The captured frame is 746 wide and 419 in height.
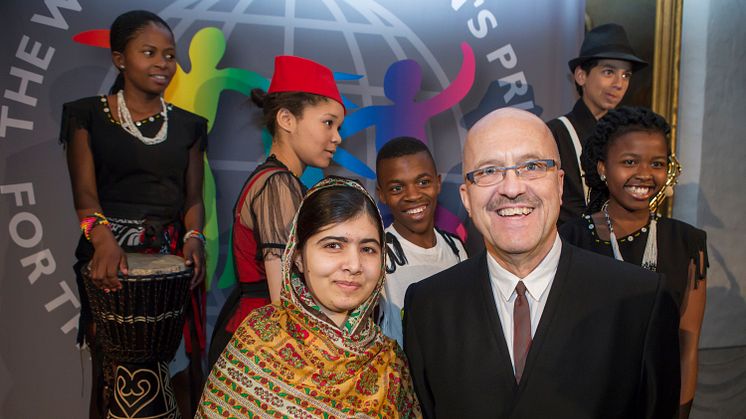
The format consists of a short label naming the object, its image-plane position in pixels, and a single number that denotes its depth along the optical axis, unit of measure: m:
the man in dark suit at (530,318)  1.72
